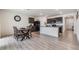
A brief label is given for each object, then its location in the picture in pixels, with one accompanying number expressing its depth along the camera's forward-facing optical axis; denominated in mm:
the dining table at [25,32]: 1790
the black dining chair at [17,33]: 1612
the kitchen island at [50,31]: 3411
